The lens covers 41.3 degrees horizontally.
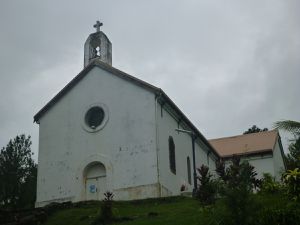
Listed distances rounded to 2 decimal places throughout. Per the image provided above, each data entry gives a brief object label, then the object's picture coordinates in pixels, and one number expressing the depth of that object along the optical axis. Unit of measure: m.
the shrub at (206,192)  11.92
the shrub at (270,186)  12.93
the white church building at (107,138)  20.15
